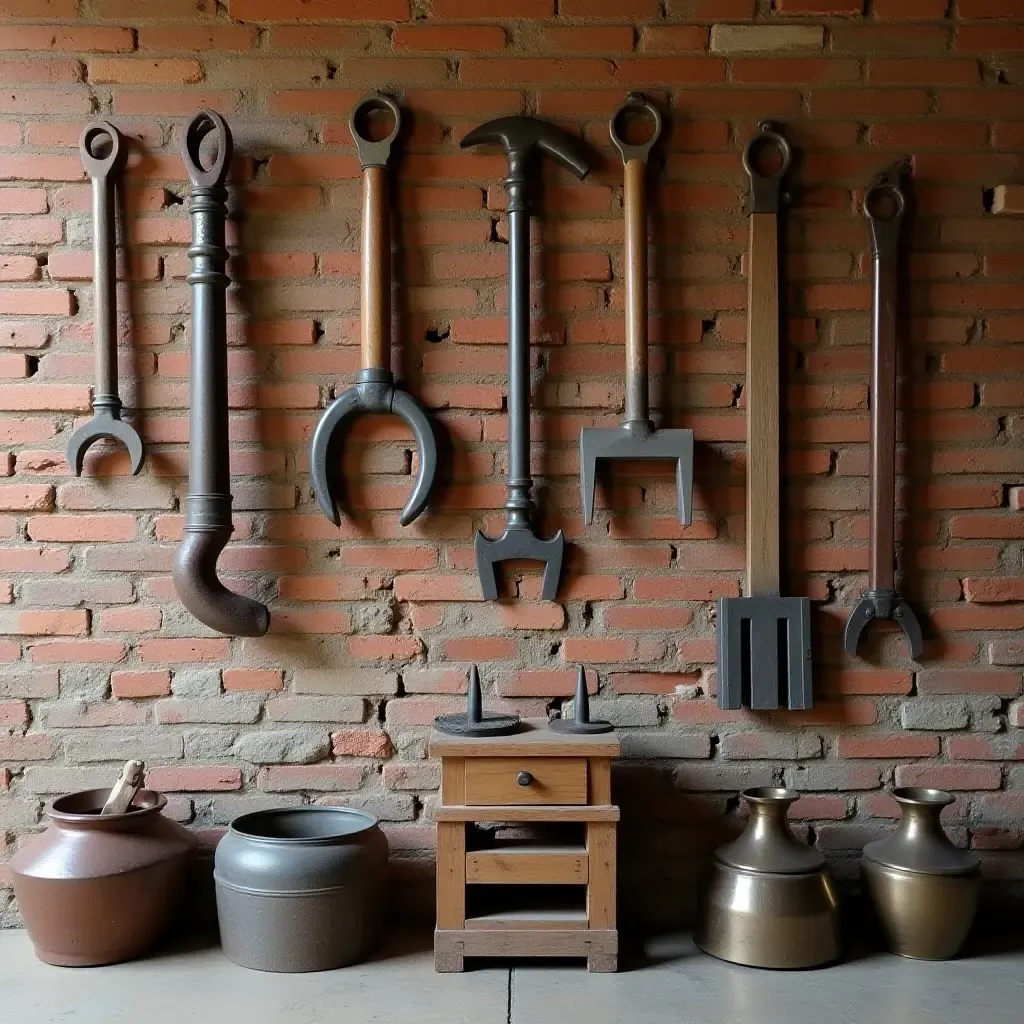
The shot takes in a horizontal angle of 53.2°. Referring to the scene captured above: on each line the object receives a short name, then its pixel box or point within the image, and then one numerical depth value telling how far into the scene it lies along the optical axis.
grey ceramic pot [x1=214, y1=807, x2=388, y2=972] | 1.94
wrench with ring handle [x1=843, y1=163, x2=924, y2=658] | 2.20
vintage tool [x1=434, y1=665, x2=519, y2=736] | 2.04
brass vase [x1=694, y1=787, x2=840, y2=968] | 1.97
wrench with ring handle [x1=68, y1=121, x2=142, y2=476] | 2.19
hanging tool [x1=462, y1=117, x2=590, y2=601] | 2.19
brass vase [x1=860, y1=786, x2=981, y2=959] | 1.99
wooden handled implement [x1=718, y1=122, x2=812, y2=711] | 2.21
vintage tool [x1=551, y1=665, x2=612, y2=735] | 2.08
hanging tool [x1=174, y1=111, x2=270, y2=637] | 2.16
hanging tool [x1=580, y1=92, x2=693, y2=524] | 2.19
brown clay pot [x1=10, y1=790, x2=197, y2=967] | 1.96
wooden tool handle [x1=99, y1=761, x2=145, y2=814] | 2.06
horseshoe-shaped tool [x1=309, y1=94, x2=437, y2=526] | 2.20
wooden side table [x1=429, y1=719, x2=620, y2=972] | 1.97
